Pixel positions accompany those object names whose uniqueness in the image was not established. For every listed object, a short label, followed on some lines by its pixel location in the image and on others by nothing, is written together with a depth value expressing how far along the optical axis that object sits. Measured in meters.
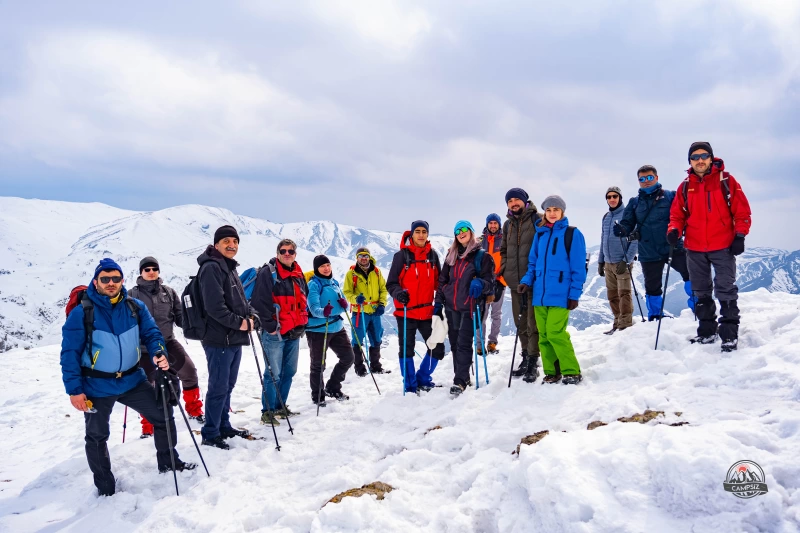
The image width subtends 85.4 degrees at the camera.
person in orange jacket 9.73
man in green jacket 7.28
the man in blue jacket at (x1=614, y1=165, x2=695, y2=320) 8.31
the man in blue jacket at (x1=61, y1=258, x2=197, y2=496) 4.94
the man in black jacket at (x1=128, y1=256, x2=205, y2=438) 7.54
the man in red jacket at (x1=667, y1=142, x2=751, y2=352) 6.08
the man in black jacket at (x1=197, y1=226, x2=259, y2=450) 6.03
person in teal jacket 8.12
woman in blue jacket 6.43
